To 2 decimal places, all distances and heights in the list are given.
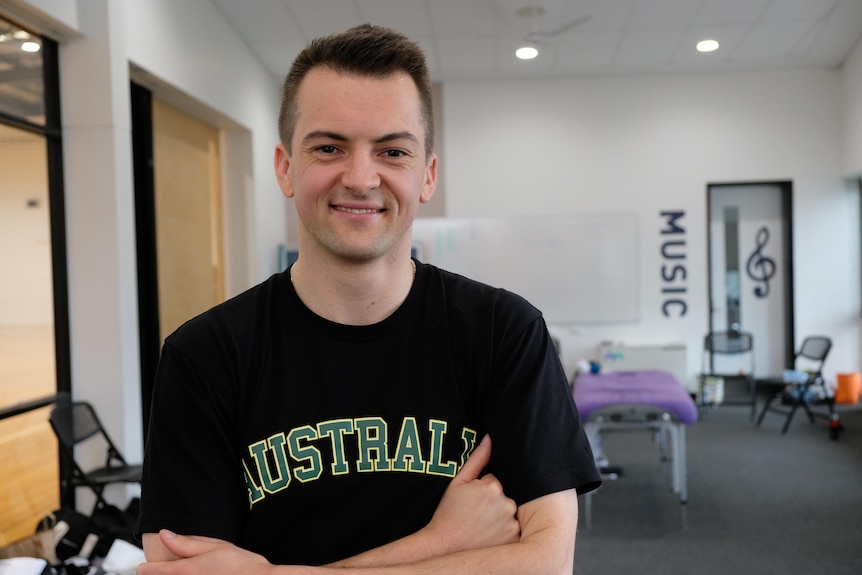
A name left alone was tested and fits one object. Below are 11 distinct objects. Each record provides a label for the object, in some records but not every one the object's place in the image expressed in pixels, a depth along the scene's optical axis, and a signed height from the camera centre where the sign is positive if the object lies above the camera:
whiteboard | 7.96 +0.05
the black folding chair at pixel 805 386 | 6.49 -1.09
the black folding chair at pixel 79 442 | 3.64 -0.87
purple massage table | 4.27 -0.81
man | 1.10 -0.20
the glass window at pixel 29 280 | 3.72 -0.03
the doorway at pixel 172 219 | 5.13 +0.38
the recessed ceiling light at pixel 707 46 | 6.97 +1.95
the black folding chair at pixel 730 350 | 7.48 -0.86
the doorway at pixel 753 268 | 8.09 -0.09
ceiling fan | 5.82 +1.91
